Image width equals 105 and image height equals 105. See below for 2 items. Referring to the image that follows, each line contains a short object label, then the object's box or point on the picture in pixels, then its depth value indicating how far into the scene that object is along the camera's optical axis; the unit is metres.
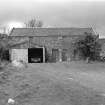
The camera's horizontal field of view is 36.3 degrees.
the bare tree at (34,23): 48.84
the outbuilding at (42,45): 25.02
